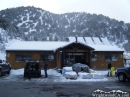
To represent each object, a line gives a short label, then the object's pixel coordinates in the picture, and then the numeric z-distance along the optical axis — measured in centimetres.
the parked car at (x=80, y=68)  2190
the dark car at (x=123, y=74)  1705
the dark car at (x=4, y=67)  2162
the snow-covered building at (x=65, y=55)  2653
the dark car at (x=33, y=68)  2030
